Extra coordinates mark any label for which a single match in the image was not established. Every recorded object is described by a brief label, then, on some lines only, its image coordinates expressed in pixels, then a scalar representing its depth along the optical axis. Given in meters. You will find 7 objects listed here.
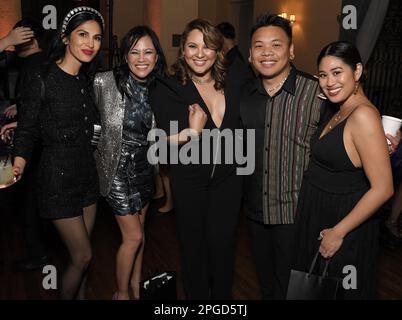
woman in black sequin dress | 1.96
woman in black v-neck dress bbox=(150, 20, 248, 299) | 2.07
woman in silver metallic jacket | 2.15
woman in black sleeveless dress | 1.61
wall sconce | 5.70
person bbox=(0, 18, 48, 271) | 2.94
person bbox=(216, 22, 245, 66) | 4.63
